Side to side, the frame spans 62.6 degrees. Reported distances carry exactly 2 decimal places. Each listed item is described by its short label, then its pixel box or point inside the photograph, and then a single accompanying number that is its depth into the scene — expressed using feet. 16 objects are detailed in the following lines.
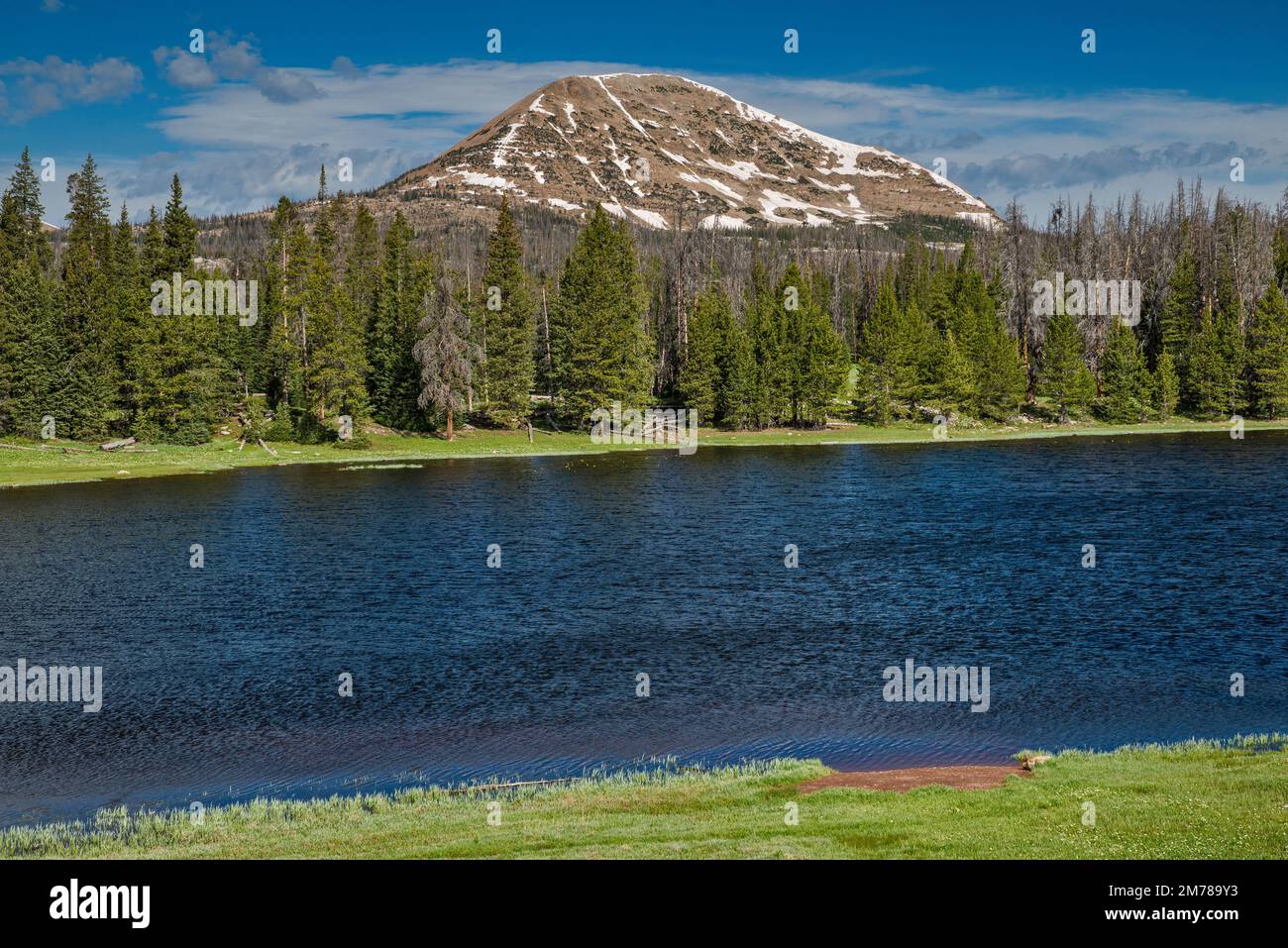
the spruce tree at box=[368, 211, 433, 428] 330.75
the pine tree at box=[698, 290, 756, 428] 364.38
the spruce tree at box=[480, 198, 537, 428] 335.67
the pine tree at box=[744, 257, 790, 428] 369.50
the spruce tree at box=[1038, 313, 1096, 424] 393.70
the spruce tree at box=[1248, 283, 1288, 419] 394.52
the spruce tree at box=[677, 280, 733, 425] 367.66
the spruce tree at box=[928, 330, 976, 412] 386.93
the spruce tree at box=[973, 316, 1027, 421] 395.75
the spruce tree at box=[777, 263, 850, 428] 373.81
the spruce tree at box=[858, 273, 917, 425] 385.09
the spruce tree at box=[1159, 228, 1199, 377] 430.20
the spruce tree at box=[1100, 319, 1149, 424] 395.55
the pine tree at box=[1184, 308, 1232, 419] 398.01
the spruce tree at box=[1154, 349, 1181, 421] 399.65
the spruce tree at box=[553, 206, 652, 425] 347.15
